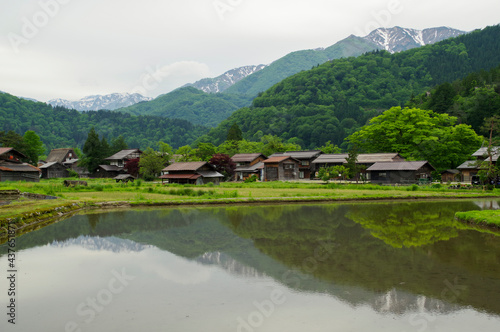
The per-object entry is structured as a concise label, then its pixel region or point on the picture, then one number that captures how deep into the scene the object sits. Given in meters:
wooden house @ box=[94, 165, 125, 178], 69.31
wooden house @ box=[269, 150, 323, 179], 63.12
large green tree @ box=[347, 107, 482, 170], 53.25
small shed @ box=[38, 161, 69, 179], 70.31
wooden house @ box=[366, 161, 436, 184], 46.19
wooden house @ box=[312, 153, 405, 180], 54.22
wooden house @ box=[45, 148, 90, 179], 70.81
